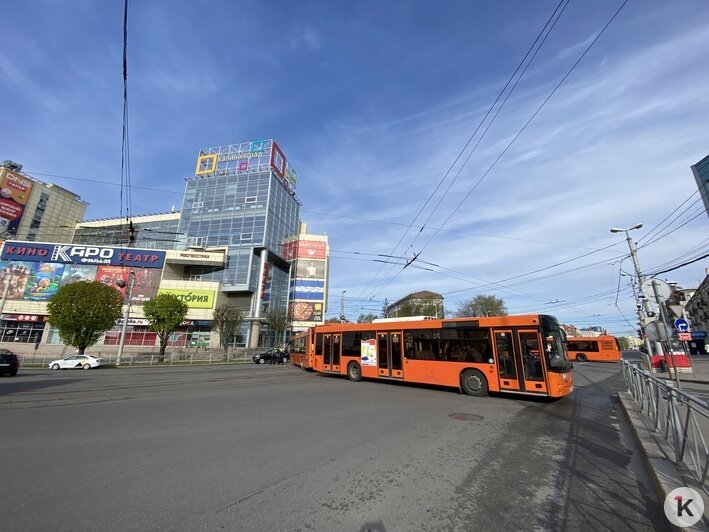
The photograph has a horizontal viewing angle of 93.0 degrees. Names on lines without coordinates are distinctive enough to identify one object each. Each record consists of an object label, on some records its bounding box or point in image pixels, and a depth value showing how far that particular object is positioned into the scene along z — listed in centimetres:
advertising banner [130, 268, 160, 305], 5174
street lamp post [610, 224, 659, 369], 2231
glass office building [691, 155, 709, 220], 3922
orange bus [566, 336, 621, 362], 3750
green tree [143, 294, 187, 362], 3953
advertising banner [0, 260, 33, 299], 4909
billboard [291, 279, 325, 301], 6456
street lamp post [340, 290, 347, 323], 6767
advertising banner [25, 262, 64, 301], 4947
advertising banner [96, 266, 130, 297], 5134
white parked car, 2959
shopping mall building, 4956
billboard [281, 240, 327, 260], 6662
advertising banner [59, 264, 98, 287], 5074
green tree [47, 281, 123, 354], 3200
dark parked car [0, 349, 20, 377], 2000
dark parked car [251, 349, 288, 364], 3925
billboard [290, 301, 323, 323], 6300
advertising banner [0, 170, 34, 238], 6612
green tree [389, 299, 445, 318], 6785
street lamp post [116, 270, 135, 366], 3363
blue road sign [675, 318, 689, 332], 1346
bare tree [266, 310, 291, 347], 5332
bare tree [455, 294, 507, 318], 6700
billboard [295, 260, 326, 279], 6569
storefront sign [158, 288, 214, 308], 5200
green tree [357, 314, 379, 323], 7979
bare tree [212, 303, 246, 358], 4700
